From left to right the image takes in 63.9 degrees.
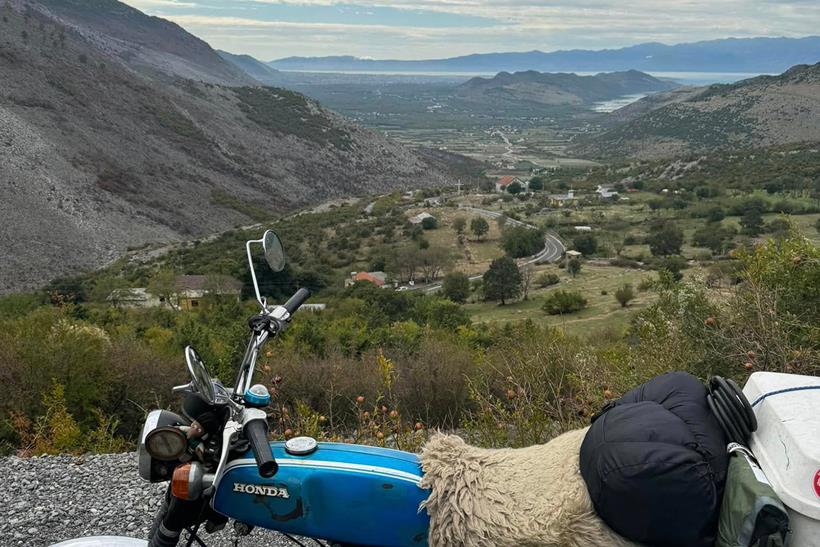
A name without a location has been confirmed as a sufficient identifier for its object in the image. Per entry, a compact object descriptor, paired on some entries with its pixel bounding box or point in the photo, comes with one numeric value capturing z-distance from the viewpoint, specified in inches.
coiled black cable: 82.1
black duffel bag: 75.8
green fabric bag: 72.4
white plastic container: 72.3
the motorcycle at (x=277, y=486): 86.2
